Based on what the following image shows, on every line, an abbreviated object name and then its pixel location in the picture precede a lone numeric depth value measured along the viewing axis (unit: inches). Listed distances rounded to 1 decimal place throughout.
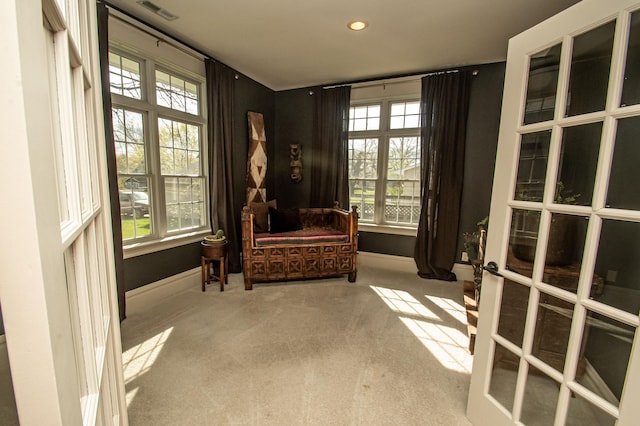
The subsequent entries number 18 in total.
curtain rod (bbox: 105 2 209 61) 92.2
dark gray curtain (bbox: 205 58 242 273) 129.1
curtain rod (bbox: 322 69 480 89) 137.3
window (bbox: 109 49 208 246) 101.7
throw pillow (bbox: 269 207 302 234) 142.4
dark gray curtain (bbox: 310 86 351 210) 159.5
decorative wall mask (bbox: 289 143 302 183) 174.2
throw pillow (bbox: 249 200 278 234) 143.1
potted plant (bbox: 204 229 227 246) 121.5
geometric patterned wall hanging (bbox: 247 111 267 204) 155.6
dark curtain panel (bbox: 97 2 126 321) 85.8
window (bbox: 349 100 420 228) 152.6
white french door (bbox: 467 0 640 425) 37.6
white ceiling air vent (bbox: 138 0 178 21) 89.3
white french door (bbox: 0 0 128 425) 14.6
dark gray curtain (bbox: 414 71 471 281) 134.9
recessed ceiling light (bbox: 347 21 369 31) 98.2
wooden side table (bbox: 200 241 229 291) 120.5
